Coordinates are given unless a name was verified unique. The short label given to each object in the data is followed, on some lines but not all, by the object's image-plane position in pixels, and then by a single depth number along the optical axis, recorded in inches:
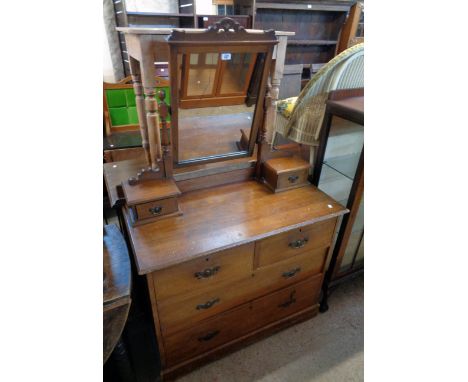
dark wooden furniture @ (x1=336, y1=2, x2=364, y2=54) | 127.5
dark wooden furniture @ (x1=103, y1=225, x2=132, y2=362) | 38.0
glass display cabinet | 51.1
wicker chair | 51.1
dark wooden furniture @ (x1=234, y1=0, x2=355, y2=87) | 114.7
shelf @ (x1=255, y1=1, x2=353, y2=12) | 112.0
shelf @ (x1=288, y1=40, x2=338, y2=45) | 127.1
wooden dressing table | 41.3
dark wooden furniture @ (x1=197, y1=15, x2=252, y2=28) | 101.7
